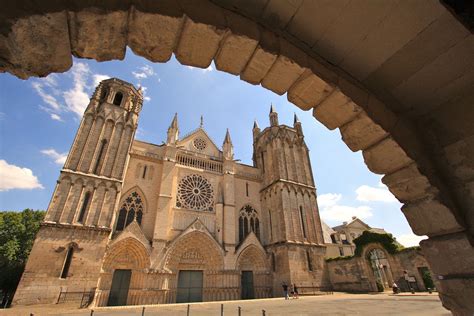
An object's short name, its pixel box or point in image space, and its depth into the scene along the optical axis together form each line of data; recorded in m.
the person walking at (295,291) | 16.27
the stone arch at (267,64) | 1.59
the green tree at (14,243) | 18.20
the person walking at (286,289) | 15.37
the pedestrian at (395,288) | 14.09
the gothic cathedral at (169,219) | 13.71
